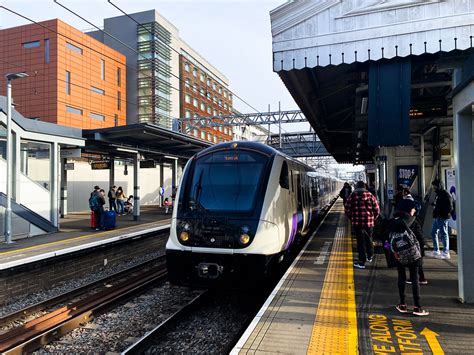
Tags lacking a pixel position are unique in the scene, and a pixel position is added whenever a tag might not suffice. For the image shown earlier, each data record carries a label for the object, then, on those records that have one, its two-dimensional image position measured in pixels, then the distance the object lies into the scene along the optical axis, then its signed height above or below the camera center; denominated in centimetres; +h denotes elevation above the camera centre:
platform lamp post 986 +49
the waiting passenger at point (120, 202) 1875 -77
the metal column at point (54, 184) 1229 +13
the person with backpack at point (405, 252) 454 -85
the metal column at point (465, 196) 474 -16
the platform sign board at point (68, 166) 1741 +105
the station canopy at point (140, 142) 1373 +201
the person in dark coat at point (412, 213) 491 -39
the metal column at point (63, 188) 1859 -1
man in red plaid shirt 710 -57
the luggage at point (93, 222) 1313 -124
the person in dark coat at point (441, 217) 735 -66
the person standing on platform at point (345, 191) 1559 -25
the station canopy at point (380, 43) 548 +232
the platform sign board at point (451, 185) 879 -2
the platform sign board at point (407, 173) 1401 +42
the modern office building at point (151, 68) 4488 +1539
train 553 -50
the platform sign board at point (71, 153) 1423 +137
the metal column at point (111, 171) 1942 +89
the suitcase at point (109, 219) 1285 -111
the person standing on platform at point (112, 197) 1725 -46
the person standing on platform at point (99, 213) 1299 -92
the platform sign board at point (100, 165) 1836 +113
